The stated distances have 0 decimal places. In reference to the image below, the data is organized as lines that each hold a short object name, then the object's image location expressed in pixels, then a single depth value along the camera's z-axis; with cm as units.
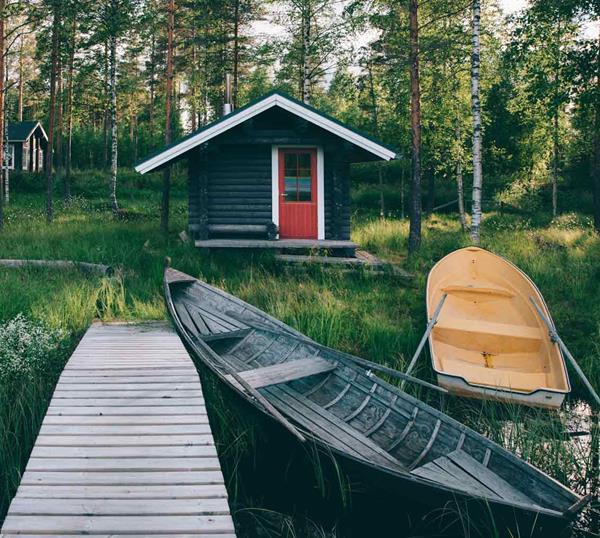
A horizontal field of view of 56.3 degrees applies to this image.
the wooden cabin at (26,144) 3416
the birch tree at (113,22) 1988
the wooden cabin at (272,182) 1242
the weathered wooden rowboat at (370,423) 371
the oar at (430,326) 646
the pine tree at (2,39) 1465
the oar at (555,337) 599
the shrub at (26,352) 590
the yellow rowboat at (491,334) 597
